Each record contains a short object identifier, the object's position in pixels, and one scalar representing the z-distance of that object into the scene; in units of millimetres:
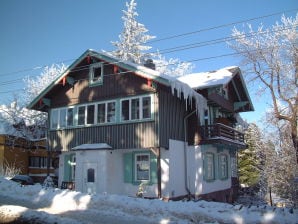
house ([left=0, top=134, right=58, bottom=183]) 32469
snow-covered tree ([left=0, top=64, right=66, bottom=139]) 35719
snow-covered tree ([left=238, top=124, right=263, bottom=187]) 35000
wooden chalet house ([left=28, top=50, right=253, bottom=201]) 17938
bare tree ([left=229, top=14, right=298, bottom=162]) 26234
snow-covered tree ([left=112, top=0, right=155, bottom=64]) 40969
